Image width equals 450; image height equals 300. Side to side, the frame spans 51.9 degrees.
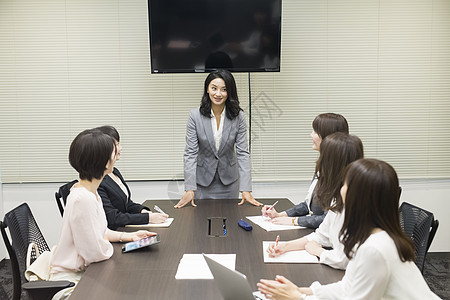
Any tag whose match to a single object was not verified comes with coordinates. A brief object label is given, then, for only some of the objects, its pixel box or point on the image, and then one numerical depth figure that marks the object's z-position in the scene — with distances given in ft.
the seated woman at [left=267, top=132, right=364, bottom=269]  6.64
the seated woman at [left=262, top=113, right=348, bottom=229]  8.28
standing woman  11.06
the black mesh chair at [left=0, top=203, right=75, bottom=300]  5.87
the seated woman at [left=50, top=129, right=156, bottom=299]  6.54
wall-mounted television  12.76
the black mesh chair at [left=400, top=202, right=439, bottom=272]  6.98
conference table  5.49
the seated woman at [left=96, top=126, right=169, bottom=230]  8.63
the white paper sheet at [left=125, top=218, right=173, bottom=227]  8.61
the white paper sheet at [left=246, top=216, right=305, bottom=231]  8.31
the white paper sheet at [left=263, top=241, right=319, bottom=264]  6.50
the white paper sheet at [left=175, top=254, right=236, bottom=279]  5.95
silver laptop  4.51
